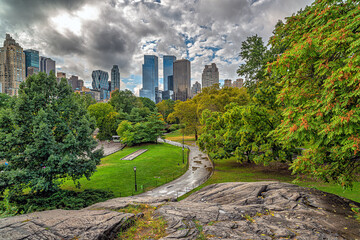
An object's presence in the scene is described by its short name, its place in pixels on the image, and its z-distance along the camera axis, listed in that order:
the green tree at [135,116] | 55.11
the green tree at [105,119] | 57.34
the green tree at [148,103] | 89.71
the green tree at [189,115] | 47.38
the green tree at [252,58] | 23.66
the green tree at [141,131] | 45.00
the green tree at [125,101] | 68.75
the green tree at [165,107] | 84.34
